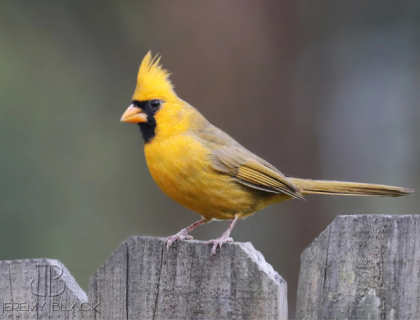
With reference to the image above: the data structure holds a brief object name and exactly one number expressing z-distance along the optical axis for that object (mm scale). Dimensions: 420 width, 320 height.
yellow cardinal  5144
